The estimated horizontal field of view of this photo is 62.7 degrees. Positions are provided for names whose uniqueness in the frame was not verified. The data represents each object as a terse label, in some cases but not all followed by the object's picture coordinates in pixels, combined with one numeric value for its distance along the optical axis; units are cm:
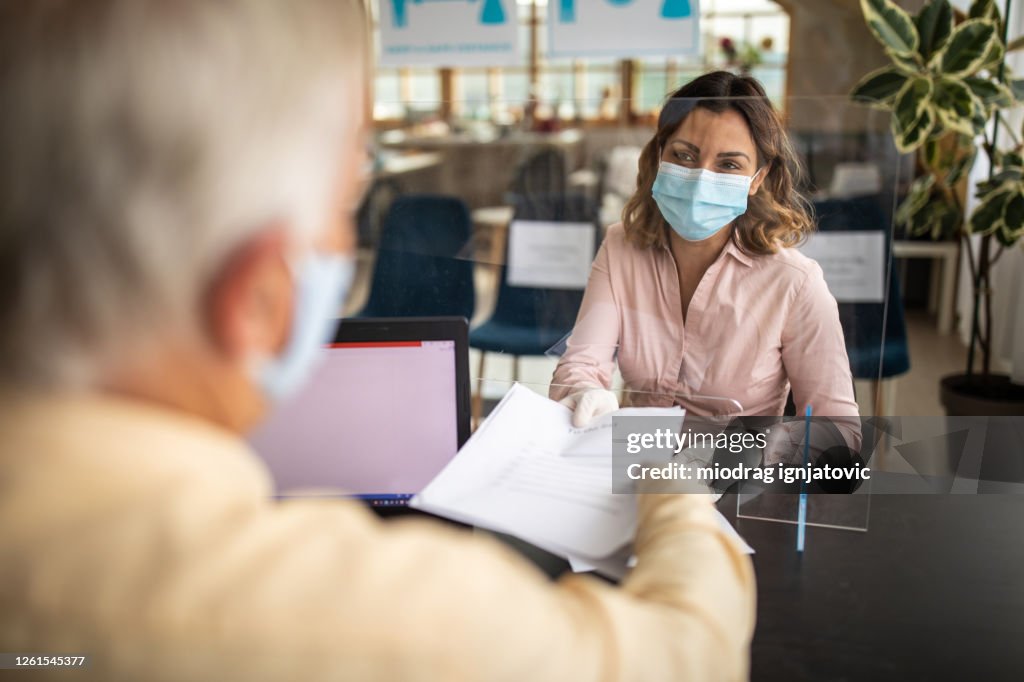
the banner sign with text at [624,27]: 325
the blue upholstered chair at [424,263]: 221
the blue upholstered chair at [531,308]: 190
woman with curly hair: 123
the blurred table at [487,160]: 258
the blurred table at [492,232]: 239
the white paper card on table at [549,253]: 191
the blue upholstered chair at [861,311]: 130
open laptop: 106
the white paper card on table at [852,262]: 133
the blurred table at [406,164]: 297
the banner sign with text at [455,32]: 346
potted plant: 239
